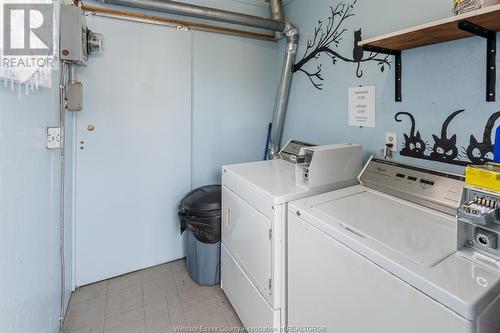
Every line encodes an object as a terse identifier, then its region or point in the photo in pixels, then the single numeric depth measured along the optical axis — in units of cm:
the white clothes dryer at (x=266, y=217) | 150
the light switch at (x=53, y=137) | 151
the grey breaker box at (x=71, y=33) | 174
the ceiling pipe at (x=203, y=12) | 214
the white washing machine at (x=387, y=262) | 78
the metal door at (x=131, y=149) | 222
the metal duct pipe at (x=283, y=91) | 254
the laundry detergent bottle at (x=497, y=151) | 95
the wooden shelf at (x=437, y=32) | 108
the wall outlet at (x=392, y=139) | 173
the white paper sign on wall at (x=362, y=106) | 187
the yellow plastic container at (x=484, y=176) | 88
